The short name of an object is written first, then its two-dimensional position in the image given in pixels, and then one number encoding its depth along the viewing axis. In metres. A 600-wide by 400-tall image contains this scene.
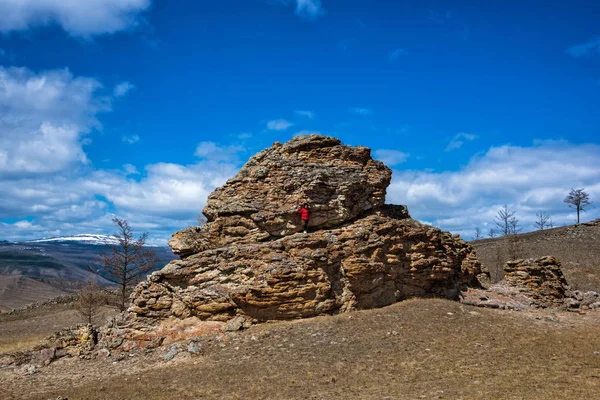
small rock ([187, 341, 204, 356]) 18.84
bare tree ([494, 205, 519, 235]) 70.07
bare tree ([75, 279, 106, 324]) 33.19
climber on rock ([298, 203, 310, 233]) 23.47
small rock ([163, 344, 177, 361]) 18.88
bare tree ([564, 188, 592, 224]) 82.62
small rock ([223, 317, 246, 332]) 20.67
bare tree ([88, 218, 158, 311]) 31.91
